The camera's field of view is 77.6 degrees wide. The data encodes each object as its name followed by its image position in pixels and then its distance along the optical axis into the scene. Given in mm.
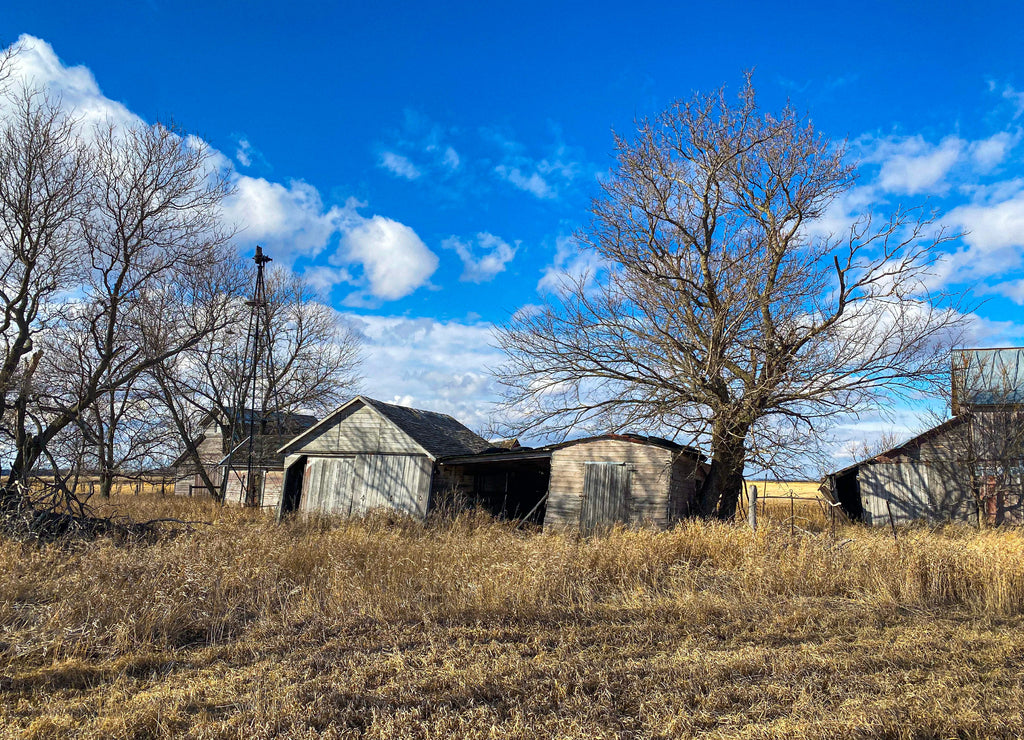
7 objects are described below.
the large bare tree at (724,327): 14203
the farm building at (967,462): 18500
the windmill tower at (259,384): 25484
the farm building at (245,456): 28234
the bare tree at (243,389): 27156
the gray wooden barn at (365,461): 19484
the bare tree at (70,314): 12383
